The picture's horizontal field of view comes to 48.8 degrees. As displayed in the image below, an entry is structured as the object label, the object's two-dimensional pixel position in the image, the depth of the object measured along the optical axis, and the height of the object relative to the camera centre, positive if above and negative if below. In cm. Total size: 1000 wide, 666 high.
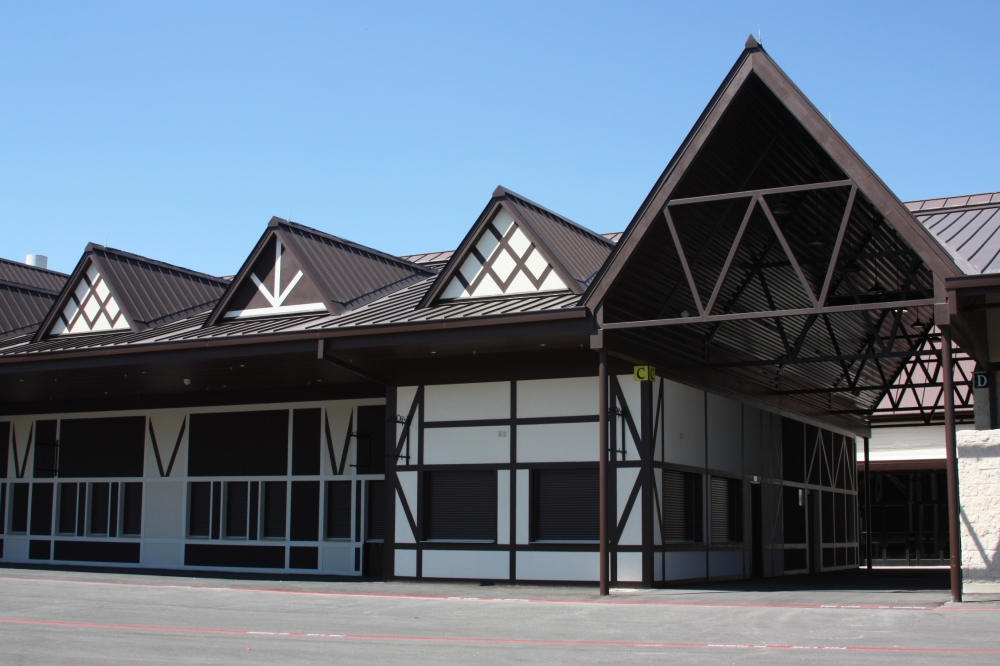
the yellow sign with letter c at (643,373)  1864 +196
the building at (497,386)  1827 +212
